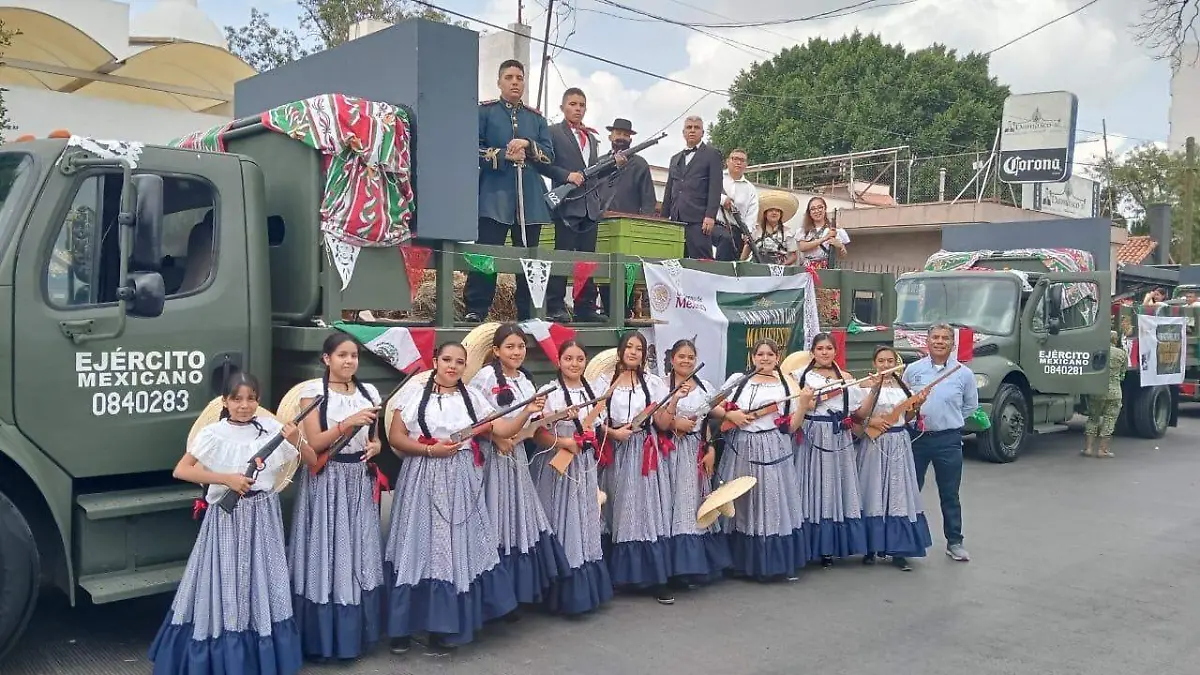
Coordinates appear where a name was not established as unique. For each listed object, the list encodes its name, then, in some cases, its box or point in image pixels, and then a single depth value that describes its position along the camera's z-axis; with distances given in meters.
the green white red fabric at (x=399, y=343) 4.99
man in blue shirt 6.81
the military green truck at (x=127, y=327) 4.27
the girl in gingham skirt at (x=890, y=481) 6.64
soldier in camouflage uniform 12.48
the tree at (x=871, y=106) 37.84
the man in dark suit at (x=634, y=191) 8.38
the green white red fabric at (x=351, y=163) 4.96
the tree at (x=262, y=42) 24.23
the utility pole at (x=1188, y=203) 28.48
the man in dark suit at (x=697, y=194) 7.97
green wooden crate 6.70
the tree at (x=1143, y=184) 38.31
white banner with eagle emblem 6.53
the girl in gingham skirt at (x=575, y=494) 5.40
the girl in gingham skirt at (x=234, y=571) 4.16
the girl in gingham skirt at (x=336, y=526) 4.56
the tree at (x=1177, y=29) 8.73
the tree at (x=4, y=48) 9.62
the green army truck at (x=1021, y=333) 11.67
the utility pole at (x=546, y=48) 18.25
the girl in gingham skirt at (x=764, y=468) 6.18
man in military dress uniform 6.09
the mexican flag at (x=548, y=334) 5.65
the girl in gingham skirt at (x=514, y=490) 5.13
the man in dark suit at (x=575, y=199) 6.24
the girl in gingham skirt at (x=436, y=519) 4.74
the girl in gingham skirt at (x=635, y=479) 5.74
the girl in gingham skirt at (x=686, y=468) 5.91
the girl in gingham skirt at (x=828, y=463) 6.50
